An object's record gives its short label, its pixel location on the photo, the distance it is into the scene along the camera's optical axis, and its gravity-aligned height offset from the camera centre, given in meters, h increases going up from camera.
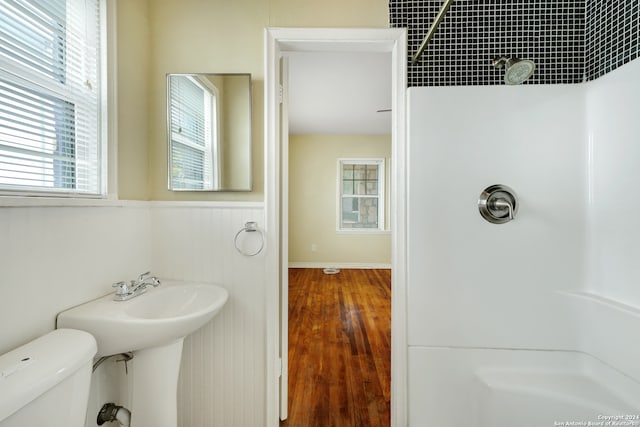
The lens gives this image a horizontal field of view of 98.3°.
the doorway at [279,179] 1.36 +0.15
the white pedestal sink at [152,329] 0.94 -0.44
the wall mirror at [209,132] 1.41 +0.40
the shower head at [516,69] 1.03 +0.53
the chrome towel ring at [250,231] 1.41 -0.12
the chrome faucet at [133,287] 1.11 -0.34
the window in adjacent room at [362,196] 5.43 +0.25
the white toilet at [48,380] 0.62 -0.42
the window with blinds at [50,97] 0.88 +0.40
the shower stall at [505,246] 1.18 -0.17
